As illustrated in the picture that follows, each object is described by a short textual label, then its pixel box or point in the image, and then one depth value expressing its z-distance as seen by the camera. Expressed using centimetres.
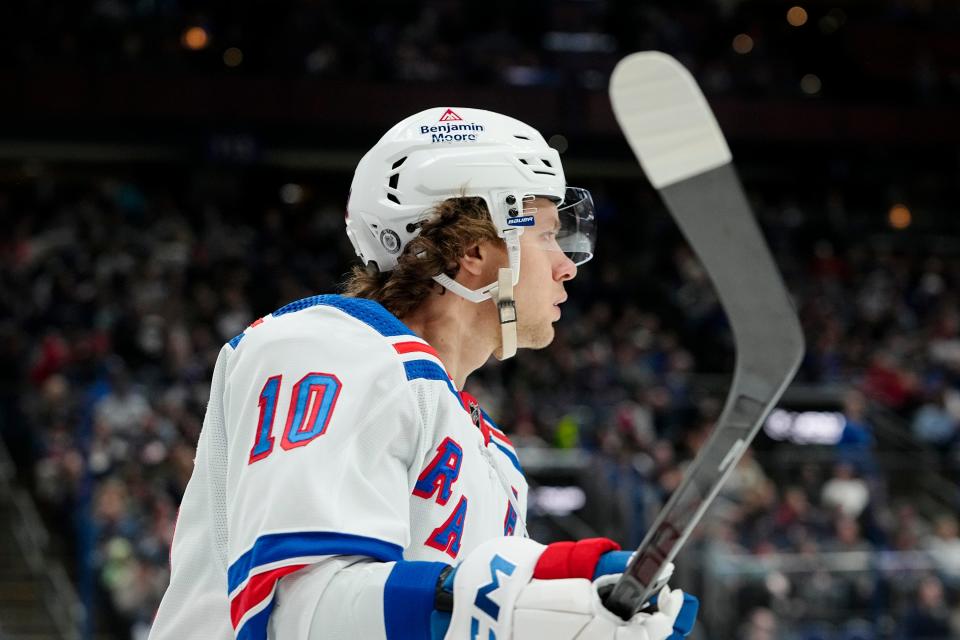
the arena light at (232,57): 1734
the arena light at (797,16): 2144
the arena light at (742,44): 2011
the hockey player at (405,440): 157
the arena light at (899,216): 2072
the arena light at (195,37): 1720
